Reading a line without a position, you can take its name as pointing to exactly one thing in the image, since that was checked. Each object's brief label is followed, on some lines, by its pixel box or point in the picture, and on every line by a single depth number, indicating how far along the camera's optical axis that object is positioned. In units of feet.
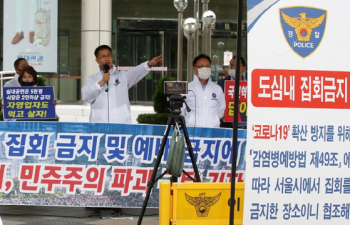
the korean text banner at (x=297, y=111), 21.15
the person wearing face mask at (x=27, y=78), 43.79
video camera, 31.39
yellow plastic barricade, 25.20
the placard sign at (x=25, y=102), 42.69
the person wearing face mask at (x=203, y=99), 38.89
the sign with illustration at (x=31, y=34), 102.05
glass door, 129.63
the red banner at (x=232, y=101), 42.48
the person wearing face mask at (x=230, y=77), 45.26
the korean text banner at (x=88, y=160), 35.67
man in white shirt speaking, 38.31
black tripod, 30.33
